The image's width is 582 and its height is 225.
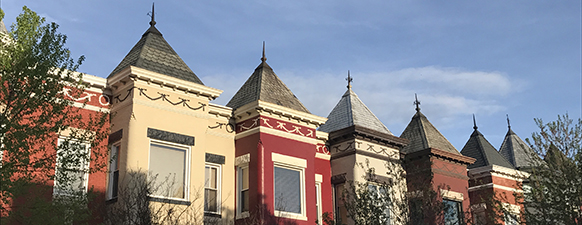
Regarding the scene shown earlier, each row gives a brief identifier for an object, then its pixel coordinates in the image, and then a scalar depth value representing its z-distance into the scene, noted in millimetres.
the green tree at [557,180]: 17172
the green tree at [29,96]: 12375
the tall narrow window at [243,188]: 19406
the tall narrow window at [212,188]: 19000
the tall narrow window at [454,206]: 24177
